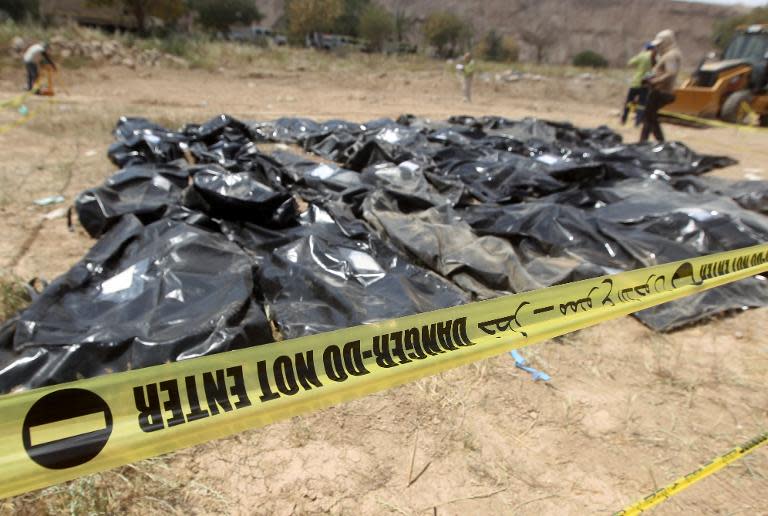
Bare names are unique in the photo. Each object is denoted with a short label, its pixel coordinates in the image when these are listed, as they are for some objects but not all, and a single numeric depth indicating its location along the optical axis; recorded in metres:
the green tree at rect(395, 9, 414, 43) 46.12
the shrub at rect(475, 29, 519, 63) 49.97
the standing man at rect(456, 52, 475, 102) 13.72
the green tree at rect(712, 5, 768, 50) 47.00
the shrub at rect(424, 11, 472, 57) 46.81
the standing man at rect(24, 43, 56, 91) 11.38
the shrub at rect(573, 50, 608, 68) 47.22
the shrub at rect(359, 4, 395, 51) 43.12
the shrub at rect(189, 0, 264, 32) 37.72
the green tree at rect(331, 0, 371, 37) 45.87
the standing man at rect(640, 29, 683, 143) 7.56
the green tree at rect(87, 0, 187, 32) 26.22
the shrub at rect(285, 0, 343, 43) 37.53
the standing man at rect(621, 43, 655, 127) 9.36
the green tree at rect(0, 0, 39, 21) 28.92
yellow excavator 10.59
